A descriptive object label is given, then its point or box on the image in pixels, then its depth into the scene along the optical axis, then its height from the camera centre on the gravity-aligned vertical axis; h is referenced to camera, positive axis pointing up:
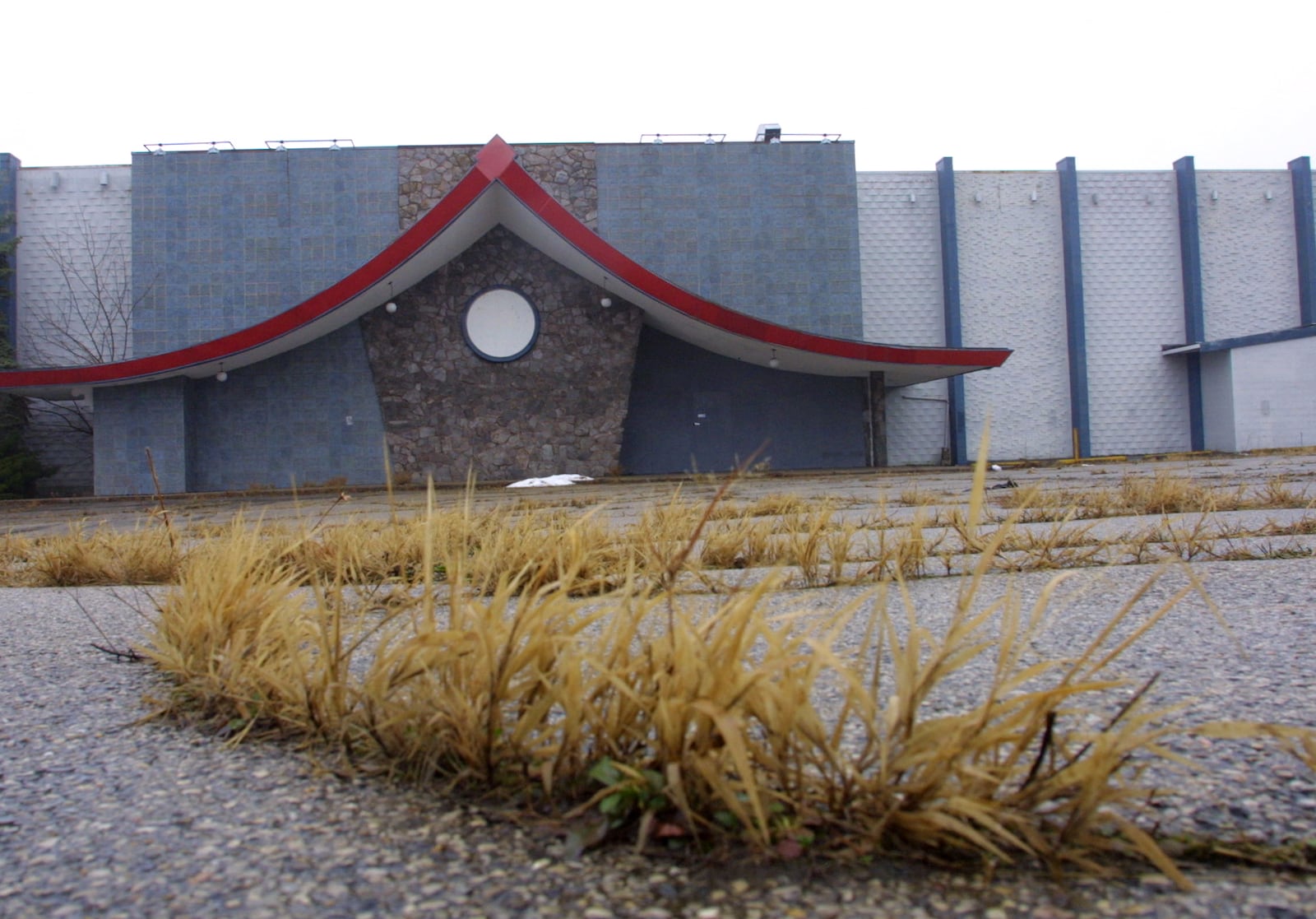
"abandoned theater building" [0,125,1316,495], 18.34 +4.12
